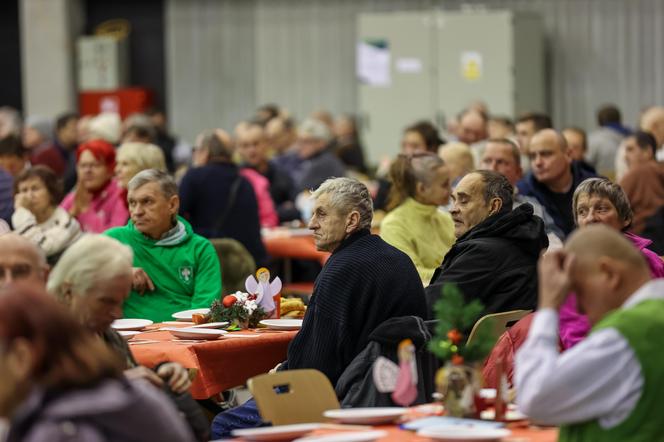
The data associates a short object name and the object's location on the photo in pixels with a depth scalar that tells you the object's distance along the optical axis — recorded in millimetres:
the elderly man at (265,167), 17561
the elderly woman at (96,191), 12580
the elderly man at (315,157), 18142
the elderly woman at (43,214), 11656
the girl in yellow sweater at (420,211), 11043
